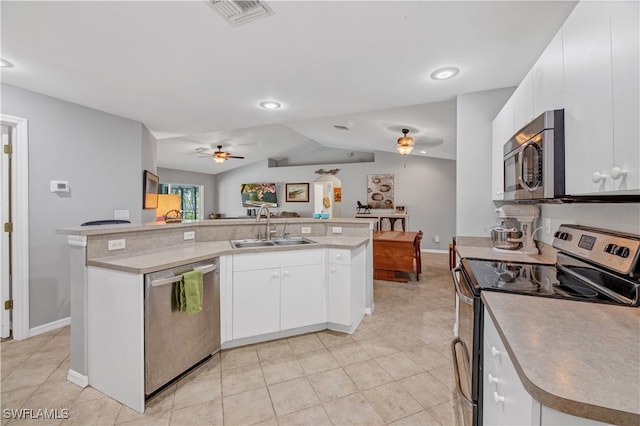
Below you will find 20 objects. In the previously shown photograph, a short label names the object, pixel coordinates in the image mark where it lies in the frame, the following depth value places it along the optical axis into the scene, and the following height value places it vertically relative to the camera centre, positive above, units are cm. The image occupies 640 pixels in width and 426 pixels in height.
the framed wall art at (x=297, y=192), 868 +63
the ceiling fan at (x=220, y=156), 628 +130
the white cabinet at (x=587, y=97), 95 +44
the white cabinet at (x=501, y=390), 67 -53
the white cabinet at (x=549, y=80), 127 +67
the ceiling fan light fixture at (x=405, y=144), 434 +109
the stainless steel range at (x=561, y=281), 108 -35
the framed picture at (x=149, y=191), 381 +31
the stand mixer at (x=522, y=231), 220 -16
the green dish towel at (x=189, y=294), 181 -55
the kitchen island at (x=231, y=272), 171 -48
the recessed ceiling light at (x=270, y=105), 307 +123
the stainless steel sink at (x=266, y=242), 265 -31
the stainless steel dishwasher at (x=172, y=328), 165 -79
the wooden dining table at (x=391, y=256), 432 -72
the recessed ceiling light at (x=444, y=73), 227 +118
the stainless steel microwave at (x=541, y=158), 126 +27
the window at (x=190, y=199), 906 +44
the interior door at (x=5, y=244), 254 -30
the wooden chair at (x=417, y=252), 459 -69
